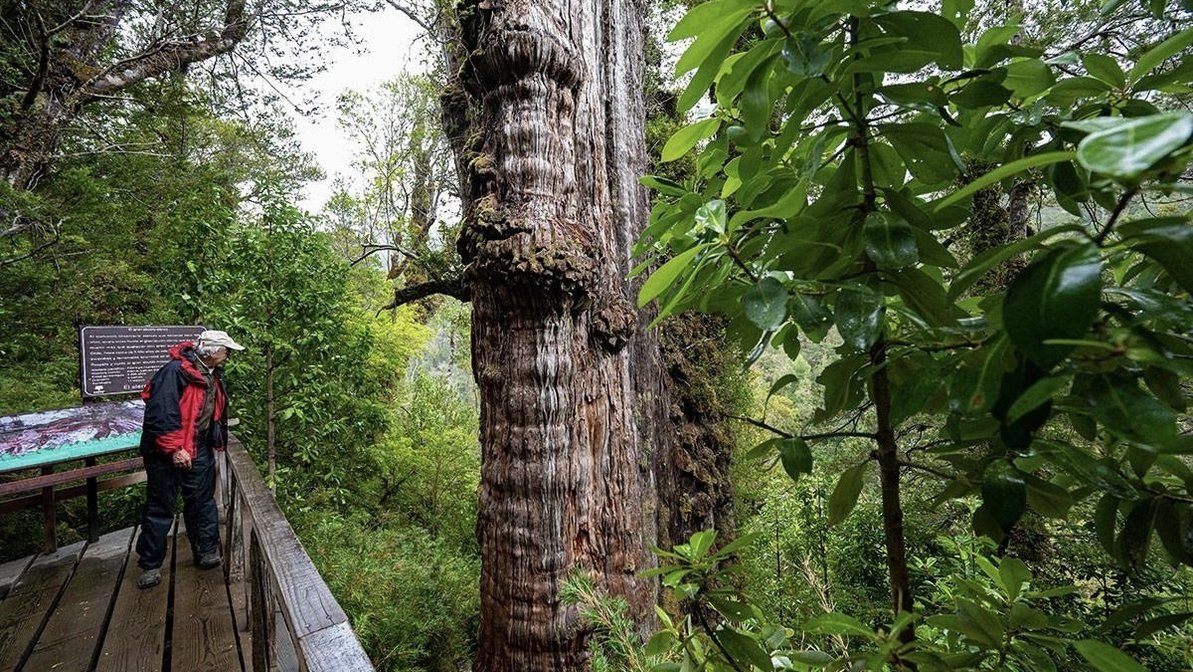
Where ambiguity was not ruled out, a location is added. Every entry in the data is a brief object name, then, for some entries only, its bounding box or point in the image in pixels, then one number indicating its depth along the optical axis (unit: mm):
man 3035
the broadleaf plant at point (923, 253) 381
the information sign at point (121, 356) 3846
